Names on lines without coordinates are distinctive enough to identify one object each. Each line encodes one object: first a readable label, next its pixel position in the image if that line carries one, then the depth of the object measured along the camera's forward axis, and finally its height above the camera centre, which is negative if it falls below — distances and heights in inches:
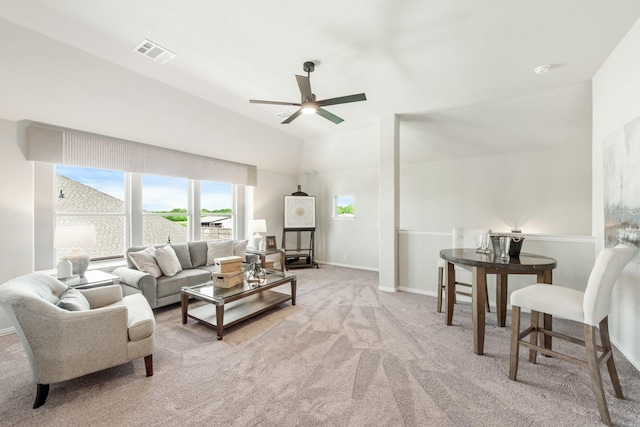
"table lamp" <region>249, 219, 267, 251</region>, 206.7 -12.3
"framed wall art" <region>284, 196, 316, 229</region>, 246.4 +0.6
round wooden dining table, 88.5 -19.4
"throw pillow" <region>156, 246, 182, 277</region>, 141.3 -26.6
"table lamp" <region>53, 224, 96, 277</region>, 110.7 -12.1
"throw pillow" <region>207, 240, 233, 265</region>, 174.7 -24.6
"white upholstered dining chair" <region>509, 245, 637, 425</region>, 66.3 -26.8
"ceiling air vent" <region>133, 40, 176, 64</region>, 101.3 +64.8
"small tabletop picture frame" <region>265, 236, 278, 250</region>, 233.1 -26.4
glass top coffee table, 107.8 -44.6
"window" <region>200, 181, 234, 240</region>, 202.5 +1.7
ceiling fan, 102.9 +45.9
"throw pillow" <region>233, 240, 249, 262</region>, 187.5 -25.4
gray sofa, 127.5 -34.3
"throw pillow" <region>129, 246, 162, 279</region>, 135.7 -26.1
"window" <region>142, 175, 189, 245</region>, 169.5 +2.4
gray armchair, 66.5 -33.6
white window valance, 120.5 +32.6
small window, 253.3 +5.6
